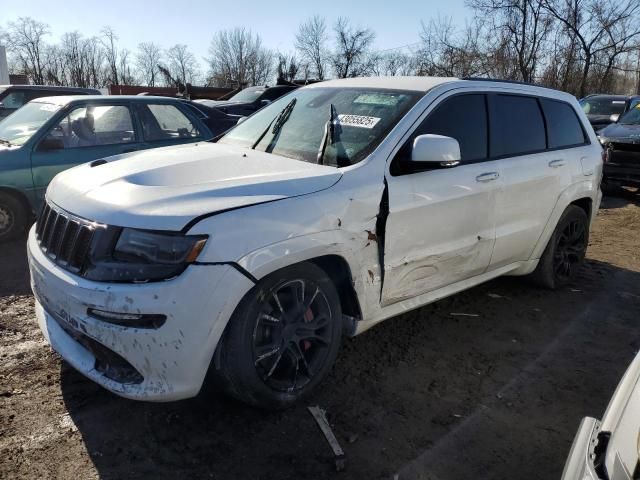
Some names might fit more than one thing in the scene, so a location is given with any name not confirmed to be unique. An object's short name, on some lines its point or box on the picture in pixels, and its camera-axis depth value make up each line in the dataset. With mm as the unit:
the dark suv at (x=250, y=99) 14141
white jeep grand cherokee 2373
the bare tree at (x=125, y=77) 57812
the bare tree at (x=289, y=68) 43109
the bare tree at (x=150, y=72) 61281
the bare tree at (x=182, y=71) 59625
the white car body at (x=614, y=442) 1441
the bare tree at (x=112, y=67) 54719
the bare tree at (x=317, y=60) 49500
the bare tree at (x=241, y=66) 56250
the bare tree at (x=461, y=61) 27766
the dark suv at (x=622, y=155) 9336
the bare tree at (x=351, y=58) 47188
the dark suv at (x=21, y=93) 10203
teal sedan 5824
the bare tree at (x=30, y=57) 54188
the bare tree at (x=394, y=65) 43841
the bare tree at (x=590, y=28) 26656
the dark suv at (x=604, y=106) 12584
